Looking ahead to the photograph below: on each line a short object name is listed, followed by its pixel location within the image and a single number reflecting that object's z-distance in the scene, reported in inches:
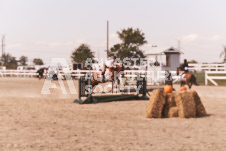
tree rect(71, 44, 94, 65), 2888.8
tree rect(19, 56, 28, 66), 6292.3
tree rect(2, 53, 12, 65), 5391.7
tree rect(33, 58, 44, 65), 5701.8
